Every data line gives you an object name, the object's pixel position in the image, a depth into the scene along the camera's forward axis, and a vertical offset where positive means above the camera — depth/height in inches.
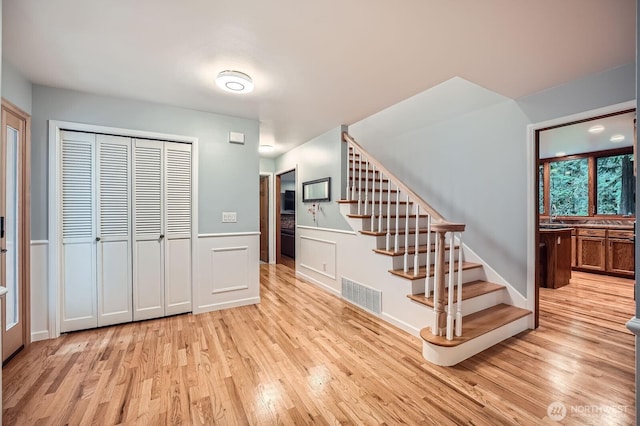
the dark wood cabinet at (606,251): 175.6 -25.6
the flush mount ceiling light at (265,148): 196.7 +46.8
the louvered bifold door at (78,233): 104.3 -7.9
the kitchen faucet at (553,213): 217.9 -0.5
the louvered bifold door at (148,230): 115.5 -7.7
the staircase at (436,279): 85.6 -25.9
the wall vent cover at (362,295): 121.9 -39.4
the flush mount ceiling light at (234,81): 90.9 +44.2
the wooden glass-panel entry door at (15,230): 85.0 -5.9
